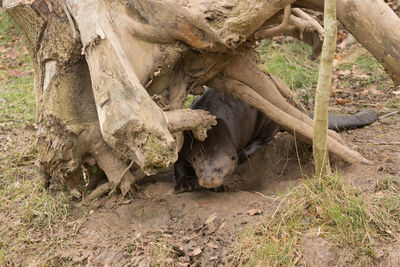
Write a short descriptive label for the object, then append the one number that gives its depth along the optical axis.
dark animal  4.30
